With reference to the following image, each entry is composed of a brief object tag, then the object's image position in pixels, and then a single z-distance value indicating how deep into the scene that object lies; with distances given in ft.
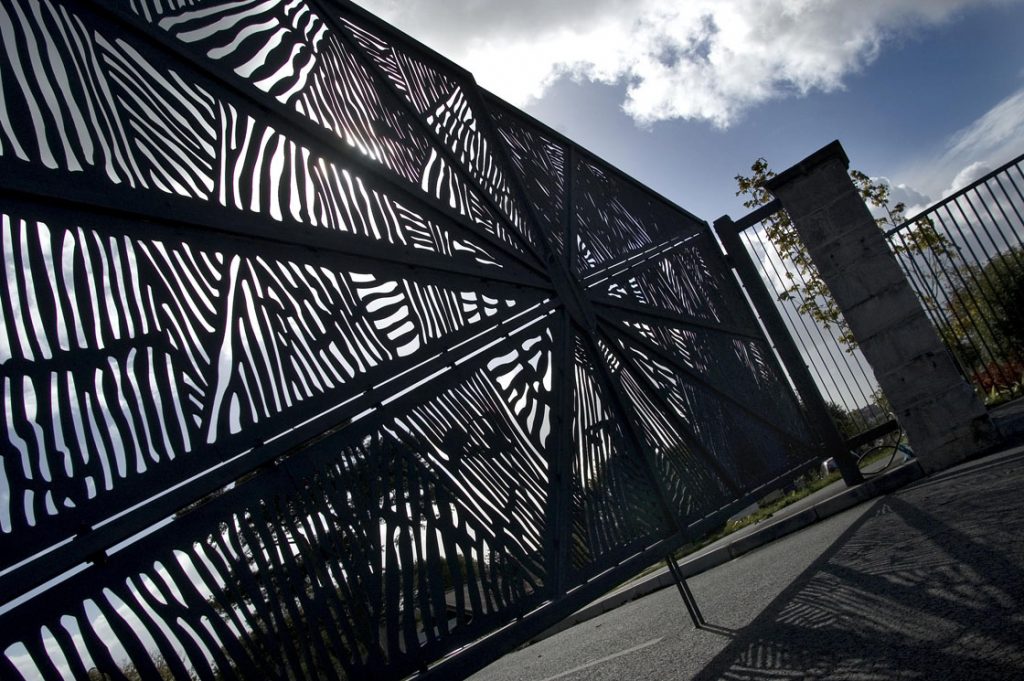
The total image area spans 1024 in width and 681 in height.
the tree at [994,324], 21.72
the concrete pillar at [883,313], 15.37
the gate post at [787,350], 17.52
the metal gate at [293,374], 5.16
